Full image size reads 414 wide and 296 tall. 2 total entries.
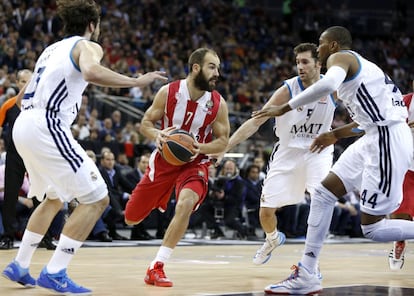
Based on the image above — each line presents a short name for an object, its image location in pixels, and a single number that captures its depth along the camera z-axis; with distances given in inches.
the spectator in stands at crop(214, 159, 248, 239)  1122.7
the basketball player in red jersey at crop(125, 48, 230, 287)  579.2
